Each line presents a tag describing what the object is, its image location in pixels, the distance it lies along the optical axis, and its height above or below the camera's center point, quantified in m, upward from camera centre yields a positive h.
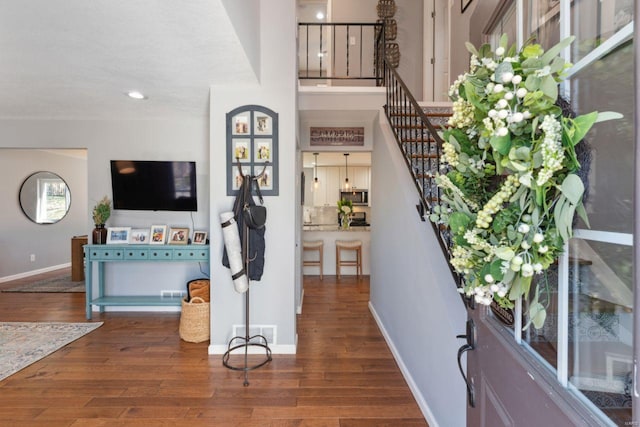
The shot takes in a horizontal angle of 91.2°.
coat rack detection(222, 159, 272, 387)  2.66 -1.25
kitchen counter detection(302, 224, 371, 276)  6.06 -0.75
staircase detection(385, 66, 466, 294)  2.00 +0.73
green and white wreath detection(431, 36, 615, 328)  0.62 +0.09
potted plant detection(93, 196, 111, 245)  3.87 -0.18
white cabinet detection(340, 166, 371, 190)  9.34 +0.85
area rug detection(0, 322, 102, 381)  2.79 -1.37
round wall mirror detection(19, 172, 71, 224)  5.96 +0.17
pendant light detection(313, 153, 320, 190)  9.05 +0.91
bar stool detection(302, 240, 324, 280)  5.84 -0.78
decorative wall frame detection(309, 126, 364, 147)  4.31 +0.98
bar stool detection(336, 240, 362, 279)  5.84 -0.85
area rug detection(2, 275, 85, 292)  4.99 -1.32
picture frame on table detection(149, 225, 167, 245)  3.90 -0.35
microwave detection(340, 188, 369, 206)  9.22 +0.31
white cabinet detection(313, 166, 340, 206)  9.40 +0.53
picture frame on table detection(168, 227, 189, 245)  3.91 -0.37
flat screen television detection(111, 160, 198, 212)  3.87 +0.27
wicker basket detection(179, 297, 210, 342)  3.17 -1.17
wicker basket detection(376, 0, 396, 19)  5.09 +3.23
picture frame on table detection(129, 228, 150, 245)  3.93 -0.37
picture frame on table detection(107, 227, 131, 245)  3.90 -0.36
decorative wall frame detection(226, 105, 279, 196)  2.89 +0.57
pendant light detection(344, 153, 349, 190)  9.22 +0.88
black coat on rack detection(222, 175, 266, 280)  2.71 -0.33
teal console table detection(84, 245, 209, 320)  3.70 -0.59
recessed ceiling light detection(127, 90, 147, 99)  3.02 +1.11
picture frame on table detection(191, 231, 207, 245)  3.92 -0.40
